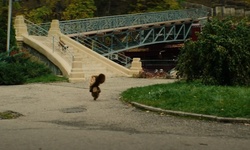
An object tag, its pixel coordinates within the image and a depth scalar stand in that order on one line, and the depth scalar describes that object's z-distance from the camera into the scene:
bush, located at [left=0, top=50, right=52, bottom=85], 19.41
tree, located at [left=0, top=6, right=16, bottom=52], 24.89
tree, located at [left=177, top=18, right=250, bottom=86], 15.19
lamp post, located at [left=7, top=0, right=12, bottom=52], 23.32
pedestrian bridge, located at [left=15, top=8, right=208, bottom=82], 24.78
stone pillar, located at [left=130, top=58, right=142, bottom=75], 25.70
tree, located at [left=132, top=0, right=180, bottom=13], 61.59
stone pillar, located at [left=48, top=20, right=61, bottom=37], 29.52
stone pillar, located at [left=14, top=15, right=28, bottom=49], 26.53
